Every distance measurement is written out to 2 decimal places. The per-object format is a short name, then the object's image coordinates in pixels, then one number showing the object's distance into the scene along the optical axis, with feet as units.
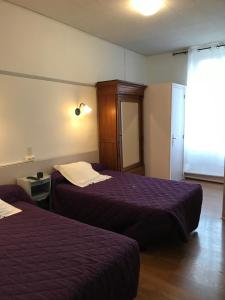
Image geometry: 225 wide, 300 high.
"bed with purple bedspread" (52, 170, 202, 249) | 7.92
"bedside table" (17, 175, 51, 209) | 9.30
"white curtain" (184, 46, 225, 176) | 14.69
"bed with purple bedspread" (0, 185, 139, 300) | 4.37
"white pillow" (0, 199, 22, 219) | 7.40
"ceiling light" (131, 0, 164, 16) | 9.22
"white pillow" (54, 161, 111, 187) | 10.61
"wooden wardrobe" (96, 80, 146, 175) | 12.90
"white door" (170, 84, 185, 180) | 14.69
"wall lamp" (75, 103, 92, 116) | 12.24
